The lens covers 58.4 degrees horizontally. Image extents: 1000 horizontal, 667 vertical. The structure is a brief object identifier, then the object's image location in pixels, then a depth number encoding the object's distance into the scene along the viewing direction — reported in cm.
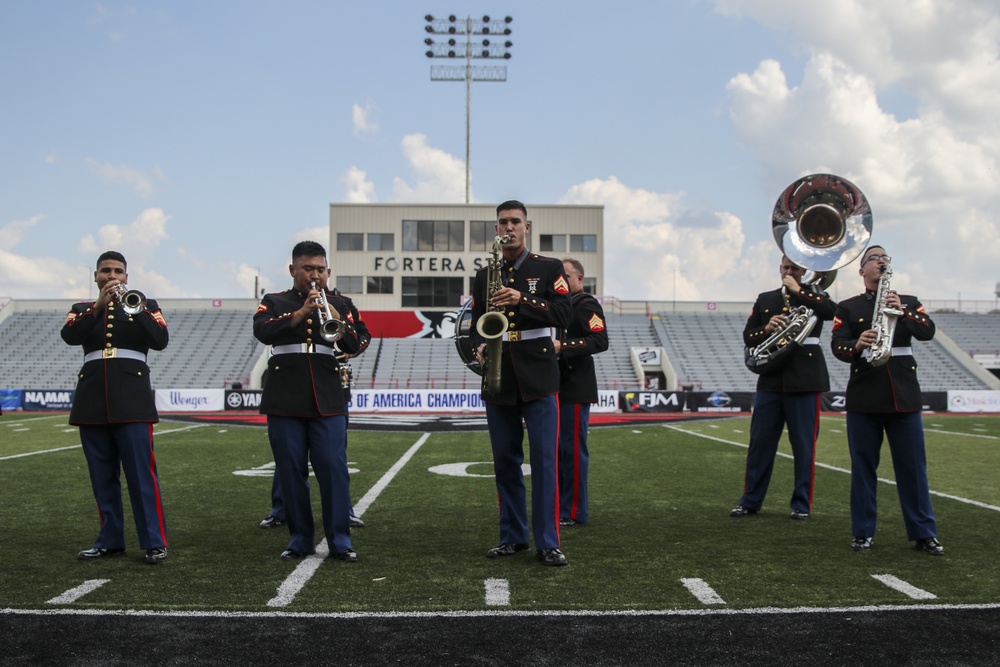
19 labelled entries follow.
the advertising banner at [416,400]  2670
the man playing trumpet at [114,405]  538
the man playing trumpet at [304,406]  545
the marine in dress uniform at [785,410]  704
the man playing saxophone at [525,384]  534
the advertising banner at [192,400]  2727
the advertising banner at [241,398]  2728
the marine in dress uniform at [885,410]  568
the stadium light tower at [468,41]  4141
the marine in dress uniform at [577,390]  675
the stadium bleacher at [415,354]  3500
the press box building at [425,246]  3978
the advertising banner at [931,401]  2725
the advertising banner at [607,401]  2706
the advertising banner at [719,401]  2741
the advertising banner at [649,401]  2744
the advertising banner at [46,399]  2784
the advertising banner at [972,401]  2819
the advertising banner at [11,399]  2812
